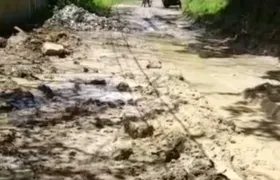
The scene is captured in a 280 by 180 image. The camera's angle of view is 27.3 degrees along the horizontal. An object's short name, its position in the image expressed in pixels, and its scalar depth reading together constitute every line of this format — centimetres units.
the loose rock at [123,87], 1188
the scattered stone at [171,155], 786
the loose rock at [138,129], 880
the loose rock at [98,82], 1234
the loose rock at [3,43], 1594
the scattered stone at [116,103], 1068
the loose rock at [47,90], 1108
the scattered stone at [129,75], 1322
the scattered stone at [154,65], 1465
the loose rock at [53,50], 1532
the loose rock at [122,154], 788
